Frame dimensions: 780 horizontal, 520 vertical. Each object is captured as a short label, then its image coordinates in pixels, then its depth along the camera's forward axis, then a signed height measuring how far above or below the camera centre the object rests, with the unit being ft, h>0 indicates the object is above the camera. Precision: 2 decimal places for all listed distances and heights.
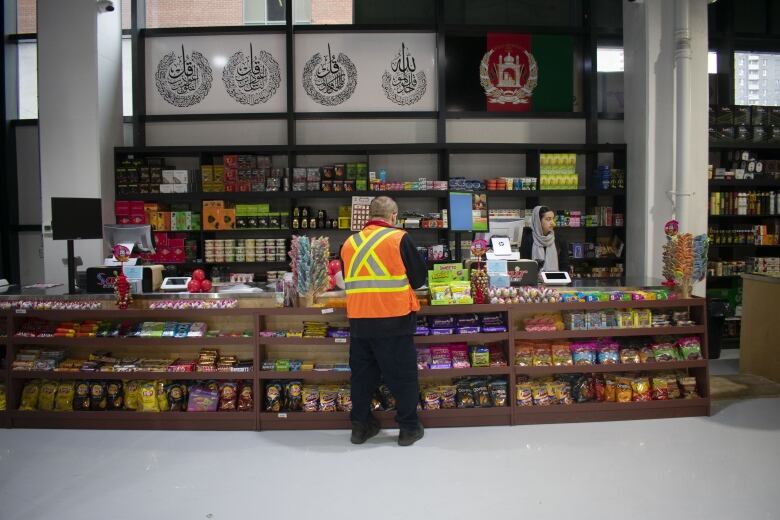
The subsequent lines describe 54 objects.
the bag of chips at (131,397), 13.41 -3.67
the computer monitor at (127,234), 16.34 +0.33
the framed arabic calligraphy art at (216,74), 24.36 +7.51
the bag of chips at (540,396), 13.46 -3.74
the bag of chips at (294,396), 13.29 -3.65
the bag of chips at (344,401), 13.29 -3.78
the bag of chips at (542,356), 13.56 -2.82
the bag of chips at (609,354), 13.78 -2.81
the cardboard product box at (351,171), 23.08 +3.01
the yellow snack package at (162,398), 13.39 -3.70
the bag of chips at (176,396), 13.32 -3.63
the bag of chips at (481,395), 13.38 -3.68
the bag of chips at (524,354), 13.53 -2.75
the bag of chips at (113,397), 13.44 -3.67
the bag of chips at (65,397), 13.58 -3.72
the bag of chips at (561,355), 13.62 -2.79
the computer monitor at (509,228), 16.06 +0.41
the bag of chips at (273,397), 13.25 -3.65
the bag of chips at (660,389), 13.79 -3.69
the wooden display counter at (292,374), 13.21 -3.10
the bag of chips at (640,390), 13.73 -3.69
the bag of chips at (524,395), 13.42 -3.70
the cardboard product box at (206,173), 23.03 +2.97
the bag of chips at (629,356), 13.84 -2.87
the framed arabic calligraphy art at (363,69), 24.30 +7.65
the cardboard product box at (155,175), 23.04 +2.91
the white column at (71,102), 22.22 +5.79
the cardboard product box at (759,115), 23.48 +5.28
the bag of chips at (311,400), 13.25 -3.75
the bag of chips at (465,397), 13.37 -3.72
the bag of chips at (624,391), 13.62 -3.69
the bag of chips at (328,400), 13.26 -3.74
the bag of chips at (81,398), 13.48 -3.70
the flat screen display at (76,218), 14.55 +0.74
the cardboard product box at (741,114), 23.30 +5.29
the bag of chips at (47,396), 13.66 -3.69
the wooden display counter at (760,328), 16.70 -2.73
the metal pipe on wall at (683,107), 20.59 +4.97
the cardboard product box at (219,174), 23.11 +2.94
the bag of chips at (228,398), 13.28 -3.67
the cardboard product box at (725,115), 23.15 +5.22
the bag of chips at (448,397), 13.34 -3.72
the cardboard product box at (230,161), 23.03 +3.46
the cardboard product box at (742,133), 23.22 +4.48
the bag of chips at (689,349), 13.92 -2.73
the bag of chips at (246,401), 13.28 -3.75
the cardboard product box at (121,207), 22.61 +1.56
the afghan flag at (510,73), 24.31 +7.43
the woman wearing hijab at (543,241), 17.71 +0.02
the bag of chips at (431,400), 13.24 -3.75
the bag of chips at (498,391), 13.41 -3.61
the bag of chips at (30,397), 13.69 -3.72
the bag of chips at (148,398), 13.32 -3.67
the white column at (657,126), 20.98 +4.47
